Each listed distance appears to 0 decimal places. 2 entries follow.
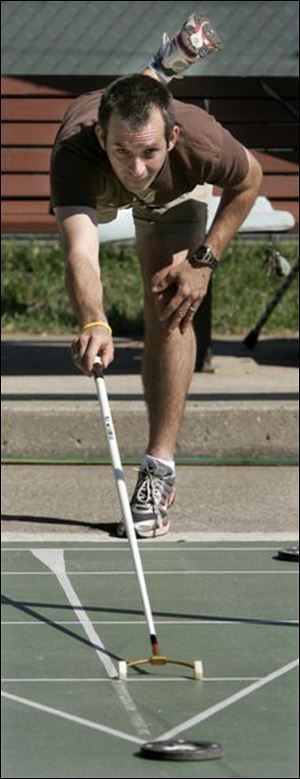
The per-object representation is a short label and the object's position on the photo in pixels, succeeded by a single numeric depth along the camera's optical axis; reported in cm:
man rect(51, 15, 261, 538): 772
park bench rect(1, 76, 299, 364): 2124
